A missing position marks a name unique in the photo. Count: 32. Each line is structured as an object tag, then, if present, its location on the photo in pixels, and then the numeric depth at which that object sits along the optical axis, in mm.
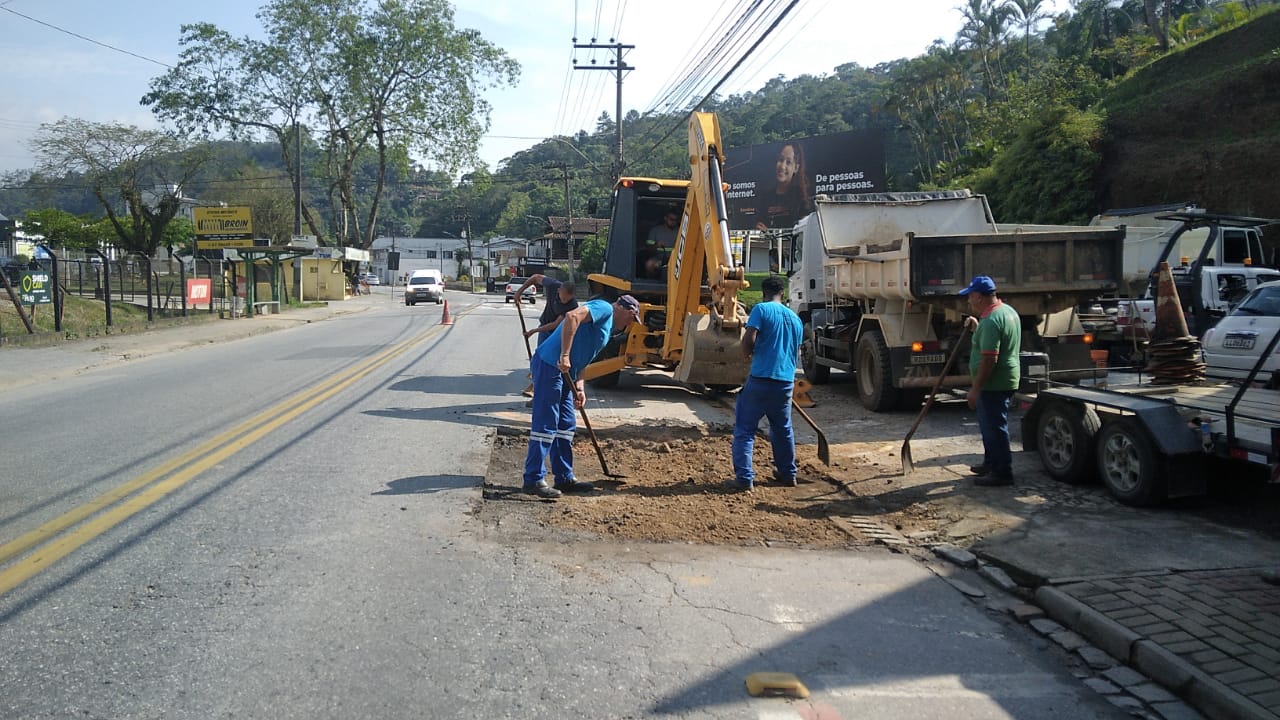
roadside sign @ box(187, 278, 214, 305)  30453
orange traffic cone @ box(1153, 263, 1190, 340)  8266
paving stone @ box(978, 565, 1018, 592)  5397
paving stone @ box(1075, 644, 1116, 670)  4344
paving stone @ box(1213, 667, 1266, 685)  3979
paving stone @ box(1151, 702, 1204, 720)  3871
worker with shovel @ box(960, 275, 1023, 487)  7660
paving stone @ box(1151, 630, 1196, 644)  4371
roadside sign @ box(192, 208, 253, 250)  41812
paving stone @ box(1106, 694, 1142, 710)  3959
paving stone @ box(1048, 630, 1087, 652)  4543
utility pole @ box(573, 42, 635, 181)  34625
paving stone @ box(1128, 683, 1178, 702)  4012
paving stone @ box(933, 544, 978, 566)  5832
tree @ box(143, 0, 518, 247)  49781
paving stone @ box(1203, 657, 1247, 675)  4076
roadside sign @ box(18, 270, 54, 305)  20297
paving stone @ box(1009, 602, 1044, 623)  4930
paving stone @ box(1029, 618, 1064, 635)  4738
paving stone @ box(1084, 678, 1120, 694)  4090
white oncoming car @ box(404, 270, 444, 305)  48781
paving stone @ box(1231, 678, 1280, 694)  3871
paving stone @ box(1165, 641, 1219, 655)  4266
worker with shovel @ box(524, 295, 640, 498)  7070
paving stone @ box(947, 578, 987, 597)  5281
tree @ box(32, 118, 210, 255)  37781
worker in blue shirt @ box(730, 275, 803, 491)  7641
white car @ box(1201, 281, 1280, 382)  9930
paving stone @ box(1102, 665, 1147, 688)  4172
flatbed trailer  6270
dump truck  10633
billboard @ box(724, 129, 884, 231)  38094
